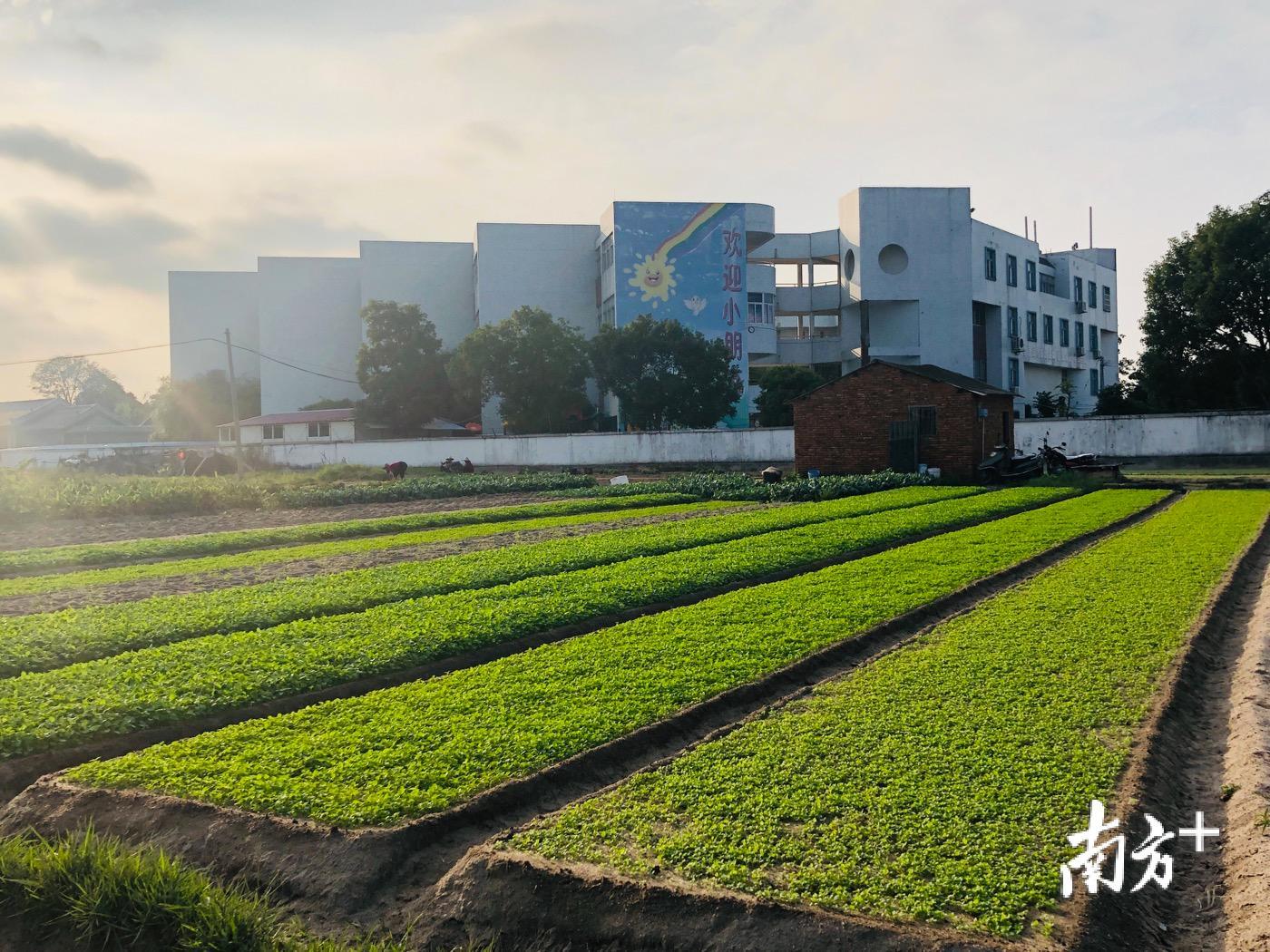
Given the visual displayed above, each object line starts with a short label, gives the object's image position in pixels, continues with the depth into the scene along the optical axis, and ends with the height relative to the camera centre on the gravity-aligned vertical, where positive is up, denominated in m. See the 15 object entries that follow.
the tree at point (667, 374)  55.16 +4.88
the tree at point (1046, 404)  64.64 +3.26
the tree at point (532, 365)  58.47 +5.78
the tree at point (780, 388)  57.47 +4.14
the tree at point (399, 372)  65.38 +6.18
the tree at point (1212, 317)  46.47 +6.41
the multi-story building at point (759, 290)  63.41 +11.86
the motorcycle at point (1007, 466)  33.41 -0.33
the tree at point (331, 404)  76.50 +4.91
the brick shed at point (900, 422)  34.84 +1.31
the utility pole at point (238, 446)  46.94 +1.17
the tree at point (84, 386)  136.25 +11.98
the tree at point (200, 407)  85.44 +5.42
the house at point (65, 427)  86.38 +4.09
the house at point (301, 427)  67.28 +2.96
